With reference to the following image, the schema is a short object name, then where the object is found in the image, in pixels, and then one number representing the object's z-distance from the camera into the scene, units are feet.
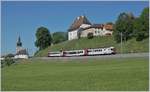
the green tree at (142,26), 191.19
